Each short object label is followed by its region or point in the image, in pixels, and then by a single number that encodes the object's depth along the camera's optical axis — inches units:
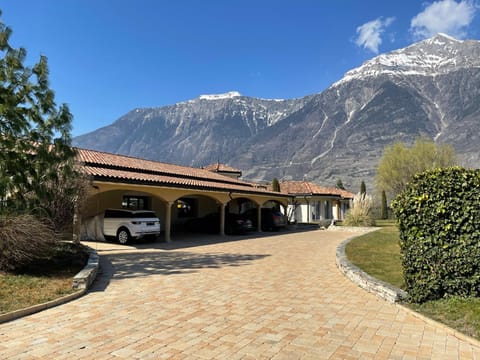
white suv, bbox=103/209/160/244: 543.8
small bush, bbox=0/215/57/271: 270.1
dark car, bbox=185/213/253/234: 776.3
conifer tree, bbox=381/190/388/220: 1530.5
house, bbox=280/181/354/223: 1359.5
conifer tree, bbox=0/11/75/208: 307.1
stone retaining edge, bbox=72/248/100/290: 252.2
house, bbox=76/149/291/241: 512.7
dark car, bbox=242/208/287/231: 919.0
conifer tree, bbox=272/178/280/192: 1314.0
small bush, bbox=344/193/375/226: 935.7
